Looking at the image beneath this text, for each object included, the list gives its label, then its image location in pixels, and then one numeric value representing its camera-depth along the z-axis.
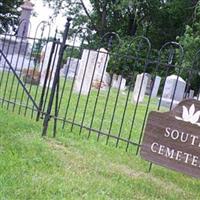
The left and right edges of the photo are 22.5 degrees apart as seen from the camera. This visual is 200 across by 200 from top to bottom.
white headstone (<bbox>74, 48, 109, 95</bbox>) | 14.61
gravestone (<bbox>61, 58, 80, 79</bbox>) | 22.35
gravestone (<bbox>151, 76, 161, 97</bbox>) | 21.55
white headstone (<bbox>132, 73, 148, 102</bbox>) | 16.42
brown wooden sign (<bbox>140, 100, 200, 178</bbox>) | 4.73
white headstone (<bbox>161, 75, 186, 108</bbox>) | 18.33
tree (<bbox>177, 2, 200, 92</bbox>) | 24.80
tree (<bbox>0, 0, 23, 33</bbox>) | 36.84
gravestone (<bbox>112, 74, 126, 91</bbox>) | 23.81
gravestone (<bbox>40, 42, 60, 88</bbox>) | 13.99
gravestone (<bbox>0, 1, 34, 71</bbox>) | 22.67
